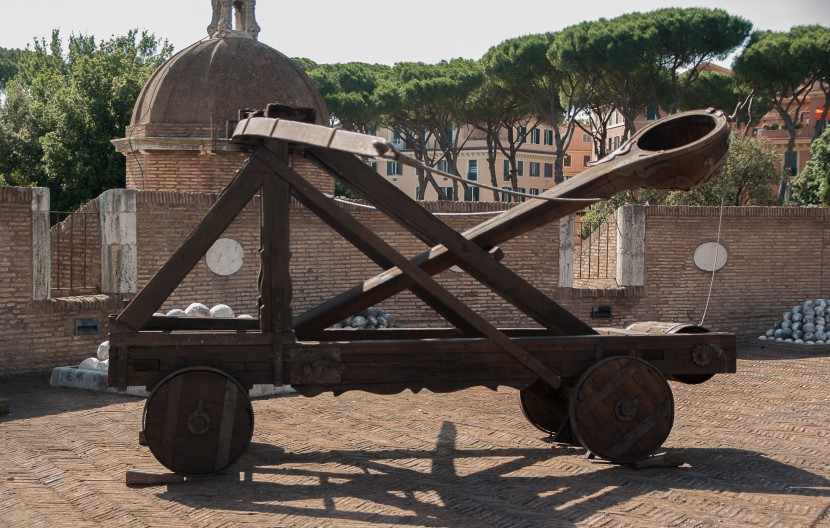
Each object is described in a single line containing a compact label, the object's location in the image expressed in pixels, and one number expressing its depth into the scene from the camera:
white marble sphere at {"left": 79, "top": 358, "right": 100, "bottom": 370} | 10.29
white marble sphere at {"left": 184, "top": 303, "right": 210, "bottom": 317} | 10.10
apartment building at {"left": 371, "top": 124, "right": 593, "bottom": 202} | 55.12
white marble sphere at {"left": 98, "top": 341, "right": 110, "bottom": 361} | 10.05
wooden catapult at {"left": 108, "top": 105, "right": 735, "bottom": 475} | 6.07
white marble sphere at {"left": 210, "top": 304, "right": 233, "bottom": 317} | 10.77
